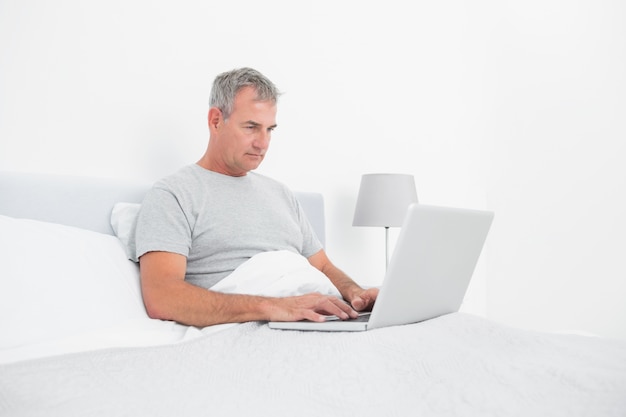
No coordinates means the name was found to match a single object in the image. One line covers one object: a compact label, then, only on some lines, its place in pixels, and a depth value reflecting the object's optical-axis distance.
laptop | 1.24
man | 1.45
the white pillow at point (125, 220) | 1.71
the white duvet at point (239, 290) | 1.21
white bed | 0.79
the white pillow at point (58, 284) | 1.24
